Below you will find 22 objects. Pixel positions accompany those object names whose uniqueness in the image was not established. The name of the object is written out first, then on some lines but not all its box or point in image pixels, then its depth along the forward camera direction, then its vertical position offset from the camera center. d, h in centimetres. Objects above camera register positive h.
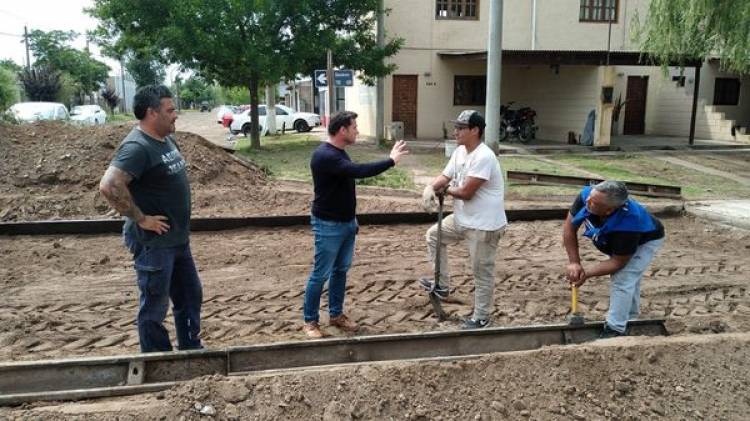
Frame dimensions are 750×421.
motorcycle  2172 -75
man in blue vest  404 -95
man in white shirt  457 -75
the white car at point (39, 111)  2025 -24
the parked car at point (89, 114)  2590 -47
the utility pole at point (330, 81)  1148 +42
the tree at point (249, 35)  1675 +199
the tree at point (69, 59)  4247 +323
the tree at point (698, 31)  1321 +168
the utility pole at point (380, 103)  1978 +1
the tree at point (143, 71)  4297 +231
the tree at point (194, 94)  9038 +141
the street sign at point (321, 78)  1297 +54
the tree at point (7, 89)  2423 +60
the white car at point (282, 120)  2773 -79
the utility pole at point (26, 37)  4387 +482
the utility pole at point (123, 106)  5386 -22
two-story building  2236 +102
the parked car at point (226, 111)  3308 -42
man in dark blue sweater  436 -72
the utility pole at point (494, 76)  1151 +51
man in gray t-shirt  346 -57
